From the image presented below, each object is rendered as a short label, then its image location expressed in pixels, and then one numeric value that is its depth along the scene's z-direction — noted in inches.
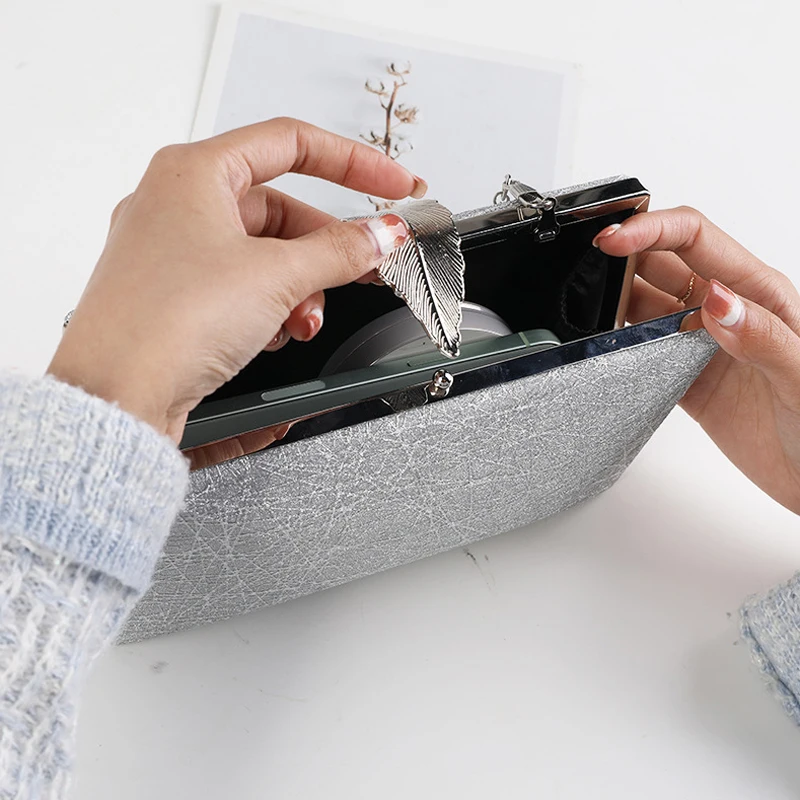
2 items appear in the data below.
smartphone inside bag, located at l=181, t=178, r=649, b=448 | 16.2
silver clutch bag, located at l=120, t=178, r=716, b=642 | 15.8
